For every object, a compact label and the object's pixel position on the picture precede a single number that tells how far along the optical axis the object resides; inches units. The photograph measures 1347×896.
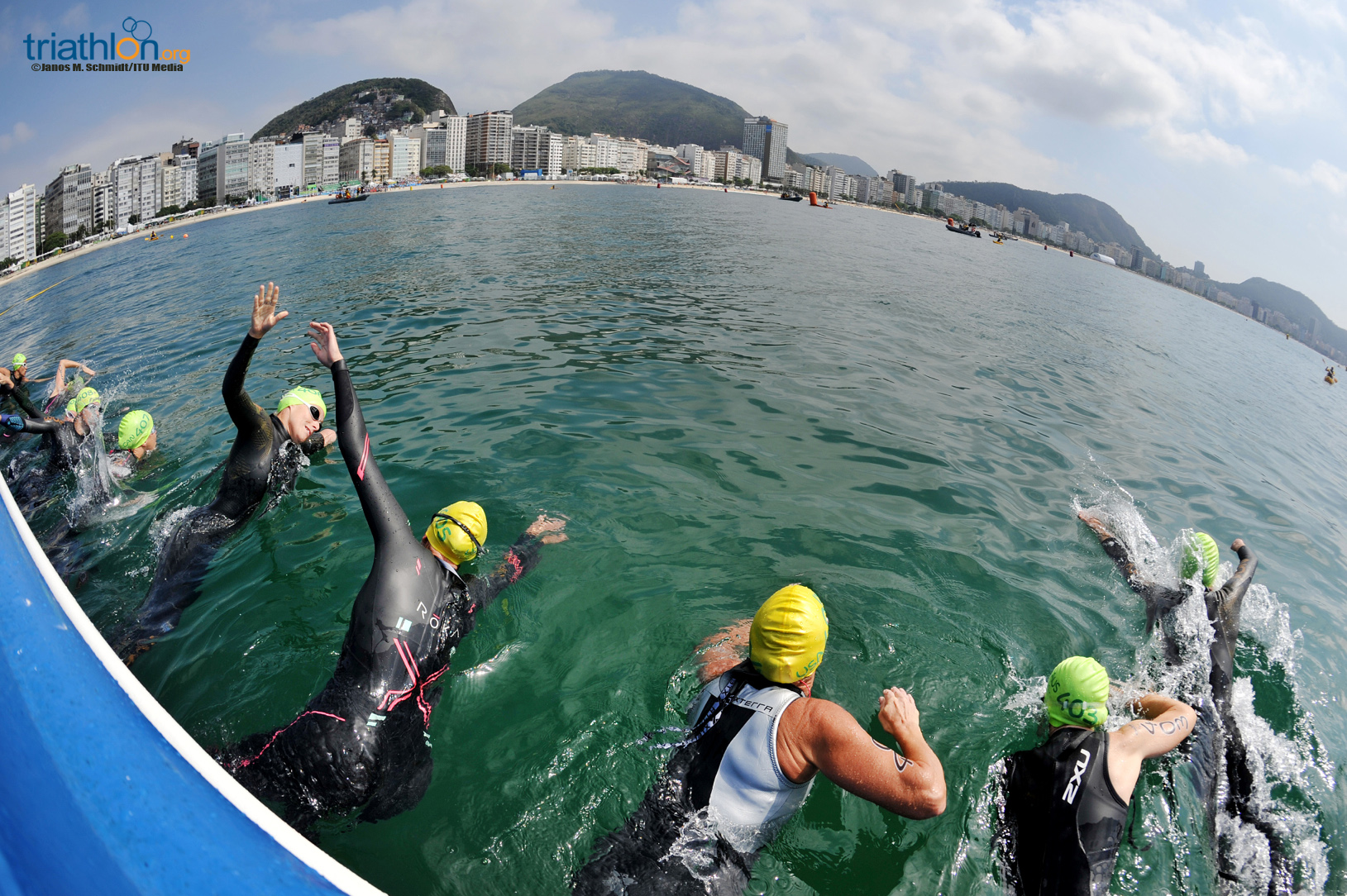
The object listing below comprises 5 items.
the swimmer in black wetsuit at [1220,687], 167.0
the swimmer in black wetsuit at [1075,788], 130.1
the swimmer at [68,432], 320.2
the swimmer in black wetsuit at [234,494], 203.0
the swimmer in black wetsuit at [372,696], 136.0
